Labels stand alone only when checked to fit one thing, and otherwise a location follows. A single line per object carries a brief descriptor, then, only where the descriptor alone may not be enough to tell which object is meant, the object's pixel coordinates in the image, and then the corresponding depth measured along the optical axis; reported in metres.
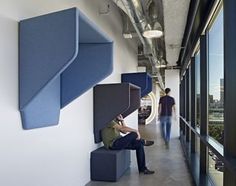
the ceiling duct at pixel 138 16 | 2.83
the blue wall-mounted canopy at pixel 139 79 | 5.00
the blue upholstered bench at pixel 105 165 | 3.25
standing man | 6.10
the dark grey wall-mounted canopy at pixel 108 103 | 3.44
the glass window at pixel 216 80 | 2.39
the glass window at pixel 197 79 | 4.23
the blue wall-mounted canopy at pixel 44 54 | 1.74
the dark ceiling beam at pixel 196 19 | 2.57
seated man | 3.46
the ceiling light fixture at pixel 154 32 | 3.62
